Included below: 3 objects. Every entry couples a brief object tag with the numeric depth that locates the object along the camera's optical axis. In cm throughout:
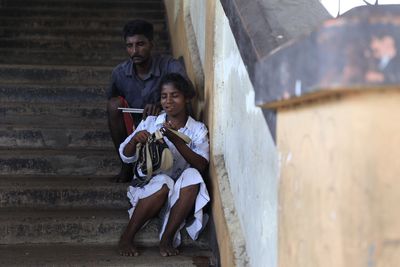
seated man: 421
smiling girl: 351
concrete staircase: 356
